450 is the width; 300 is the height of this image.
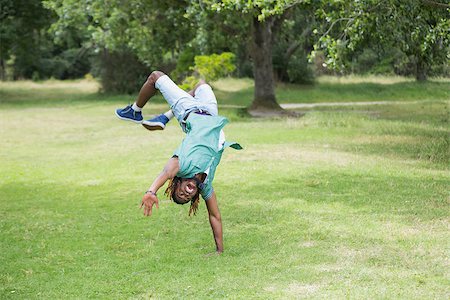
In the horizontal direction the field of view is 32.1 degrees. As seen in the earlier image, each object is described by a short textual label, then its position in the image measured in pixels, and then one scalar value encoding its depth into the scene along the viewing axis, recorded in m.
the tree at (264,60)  26.12
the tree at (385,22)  12.70
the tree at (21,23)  35.38
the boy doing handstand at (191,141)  6.86
